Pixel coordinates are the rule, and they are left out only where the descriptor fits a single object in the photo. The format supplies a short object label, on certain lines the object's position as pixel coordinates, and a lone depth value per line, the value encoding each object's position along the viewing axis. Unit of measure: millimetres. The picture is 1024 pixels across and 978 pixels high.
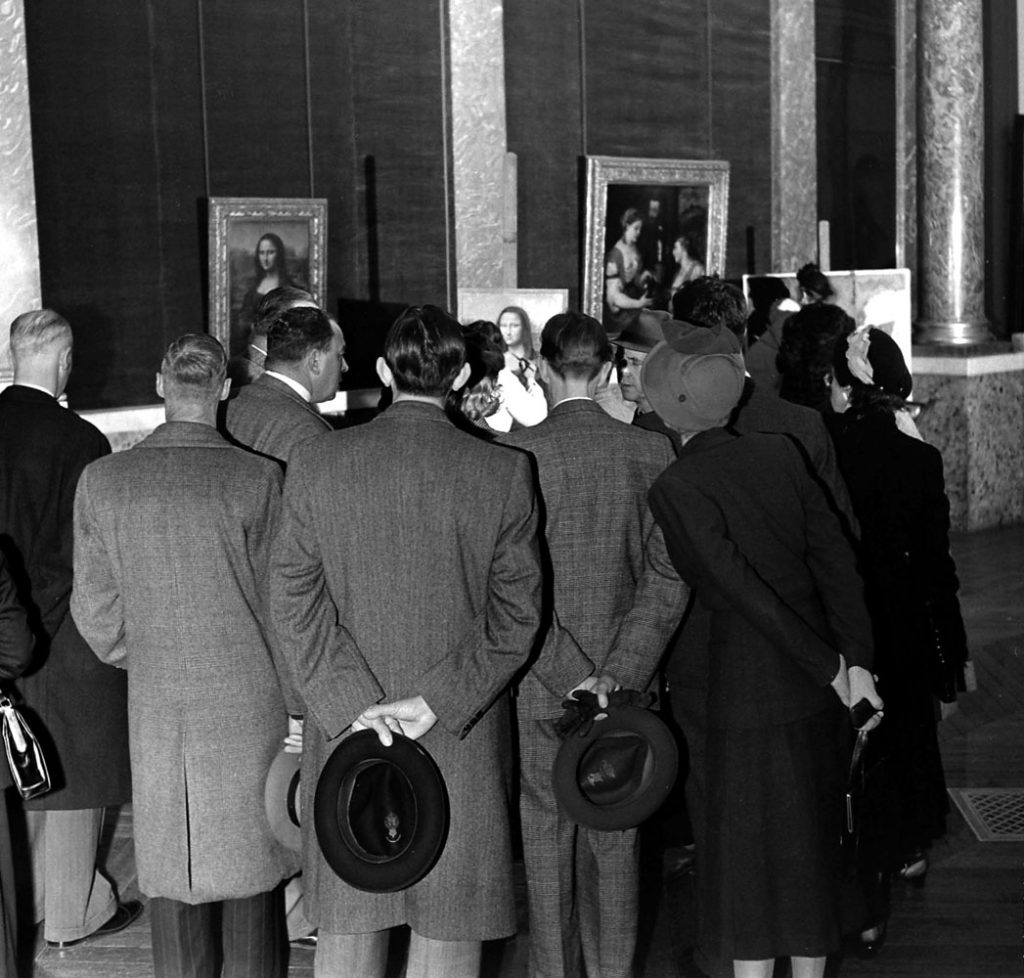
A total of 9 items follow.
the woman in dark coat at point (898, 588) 4824
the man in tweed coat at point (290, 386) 4609
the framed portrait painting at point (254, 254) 8422
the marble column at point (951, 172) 12312
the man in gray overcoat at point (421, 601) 3656
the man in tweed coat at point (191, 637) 3934
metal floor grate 5801
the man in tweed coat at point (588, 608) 4133
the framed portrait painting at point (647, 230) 10750
